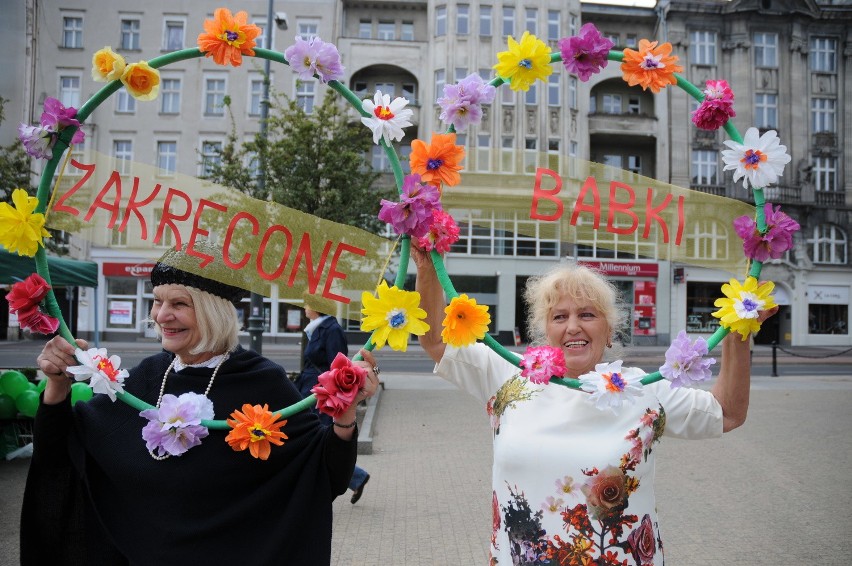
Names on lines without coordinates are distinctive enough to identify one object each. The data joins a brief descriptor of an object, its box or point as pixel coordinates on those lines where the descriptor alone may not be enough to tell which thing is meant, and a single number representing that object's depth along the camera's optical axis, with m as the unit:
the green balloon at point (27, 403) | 7.45
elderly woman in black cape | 2.43
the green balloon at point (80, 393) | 6.66
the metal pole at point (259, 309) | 11.33
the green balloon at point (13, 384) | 7.61
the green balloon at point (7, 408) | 7.40
